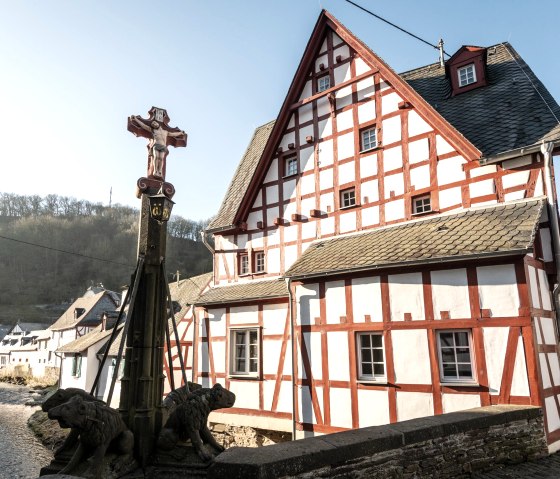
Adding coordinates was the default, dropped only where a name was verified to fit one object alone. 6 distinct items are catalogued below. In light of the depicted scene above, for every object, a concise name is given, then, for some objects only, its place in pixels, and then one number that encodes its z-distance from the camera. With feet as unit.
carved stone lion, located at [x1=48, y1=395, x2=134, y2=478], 13.60
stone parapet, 12.26
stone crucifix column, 16.03
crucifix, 19.81
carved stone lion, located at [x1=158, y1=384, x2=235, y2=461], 15.05
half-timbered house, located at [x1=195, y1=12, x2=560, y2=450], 26.22
